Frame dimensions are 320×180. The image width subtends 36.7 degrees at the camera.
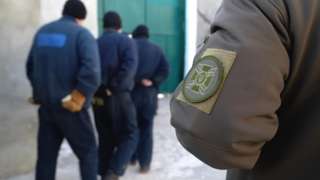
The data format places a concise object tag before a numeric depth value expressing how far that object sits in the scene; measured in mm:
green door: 9507
